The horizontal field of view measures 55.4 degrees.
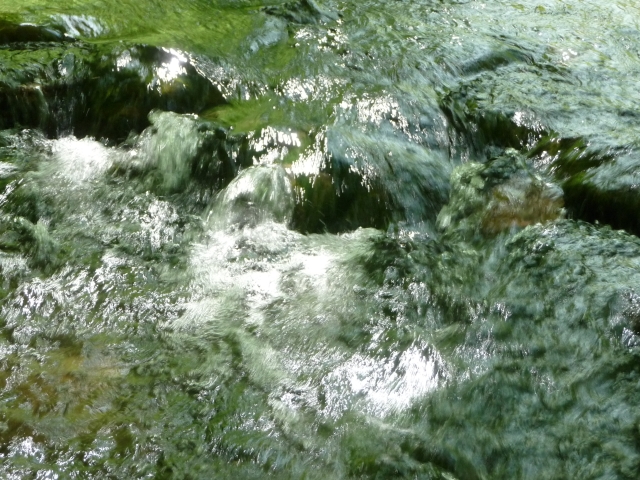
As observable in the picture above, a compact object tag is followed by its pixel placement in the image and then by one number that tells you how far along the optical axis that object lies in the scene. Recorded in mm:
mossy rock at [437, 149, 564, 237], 3898
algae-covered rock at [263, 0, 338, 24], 6121
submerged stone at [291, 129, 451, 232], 4145
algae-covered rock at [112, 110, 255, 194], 4363
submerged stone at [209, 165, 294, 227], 4082
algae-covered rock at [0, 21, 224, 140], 4758
